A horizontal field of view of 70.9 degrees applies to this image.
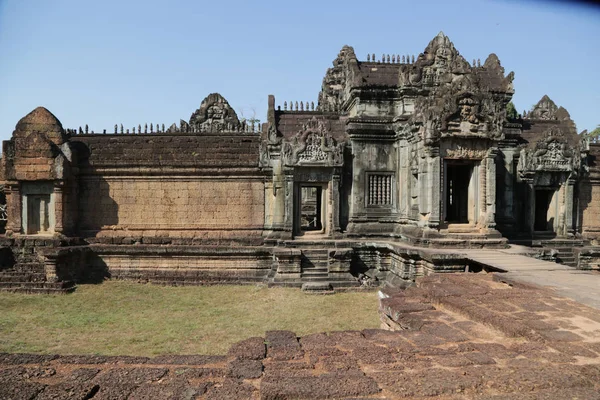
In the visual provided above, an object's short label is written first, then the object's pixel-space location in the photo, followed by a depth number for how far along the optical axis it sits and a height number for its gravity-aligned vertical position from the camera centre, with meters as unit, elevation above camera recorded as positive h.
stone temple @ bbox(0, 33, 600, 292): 12.59 +0.18
